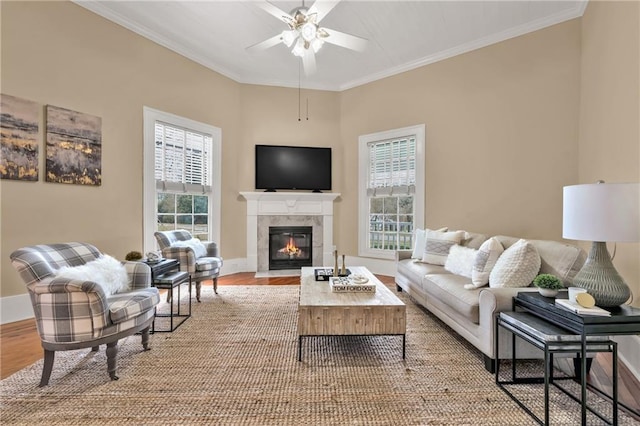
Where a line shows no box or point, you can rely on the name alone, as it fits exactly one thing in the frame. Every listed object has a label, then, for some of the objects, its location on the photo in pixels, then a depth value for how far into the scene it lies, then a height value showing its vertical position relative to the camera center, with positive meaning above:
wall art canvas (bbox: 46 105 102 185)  3.29 +0.71
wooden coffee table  2.30 -0.85
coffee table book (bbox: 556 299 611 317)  1.64 -0.55
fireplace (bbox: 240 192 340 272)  5.60 -0.17
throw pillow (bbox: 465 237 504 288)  2.67 -0.47
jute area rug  1.69 -1.17
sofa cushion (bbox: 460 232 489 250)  3.57 -0.36
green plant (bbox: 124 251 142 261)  2.93 -0.47
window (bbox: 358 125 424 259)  5.04 +0.35
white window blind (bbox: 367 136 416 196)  5.12 +0.76
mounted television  5.61 +0.79
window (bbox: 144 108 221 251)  4.27 +0.51
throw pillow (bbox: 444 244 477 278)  3.13 -0.55
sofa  2.14 -0.69
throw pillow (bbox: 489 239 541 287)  2.37 -0.46
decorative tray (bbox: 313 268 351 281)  3.14 -0.70
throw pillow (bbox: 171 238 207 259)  3.97 -0.50
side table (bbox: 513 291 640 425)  1.58 -0.62
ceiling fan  2.69 +1.71
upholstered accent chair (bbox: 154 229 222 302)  3.66 -0.58
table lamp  1.64 -0.08
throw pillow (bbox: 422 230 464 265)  3.71 -0.45
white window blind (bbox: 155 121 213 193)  4.47 +0.79
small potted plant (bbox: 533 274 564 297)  1.95 -0.49
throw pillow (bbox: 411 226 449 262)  4.07 -0.49
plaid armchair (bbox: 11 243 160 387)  1.94 -0.69
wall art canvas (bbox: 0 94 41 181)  2.97 +0.71
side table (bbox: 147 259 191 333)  2.93 -0.71
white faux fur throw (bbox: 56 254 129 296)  2.10 -0.49
